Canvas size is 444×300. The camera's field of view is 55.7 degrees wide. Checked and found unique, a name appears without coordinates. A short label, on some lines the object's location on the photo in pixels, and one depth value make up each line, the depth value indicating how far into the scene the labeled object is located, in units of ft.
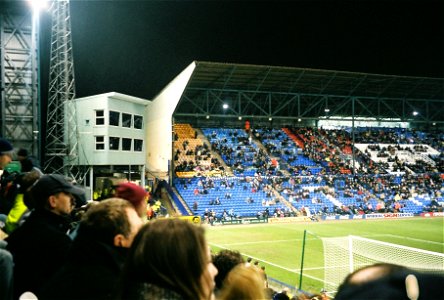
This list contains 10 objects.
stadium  97.45
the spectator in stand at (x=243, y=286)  7.29
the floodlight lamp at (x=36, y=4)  76.59
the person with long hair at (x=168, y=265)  5.07
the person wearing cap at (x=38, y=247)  9.46
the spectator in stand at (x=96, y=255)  7.13
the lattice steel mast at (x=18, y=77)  96.32
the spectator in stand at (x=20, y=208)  14.73
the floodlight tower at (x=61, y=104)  104.93
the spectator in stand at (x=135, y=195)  10.02
